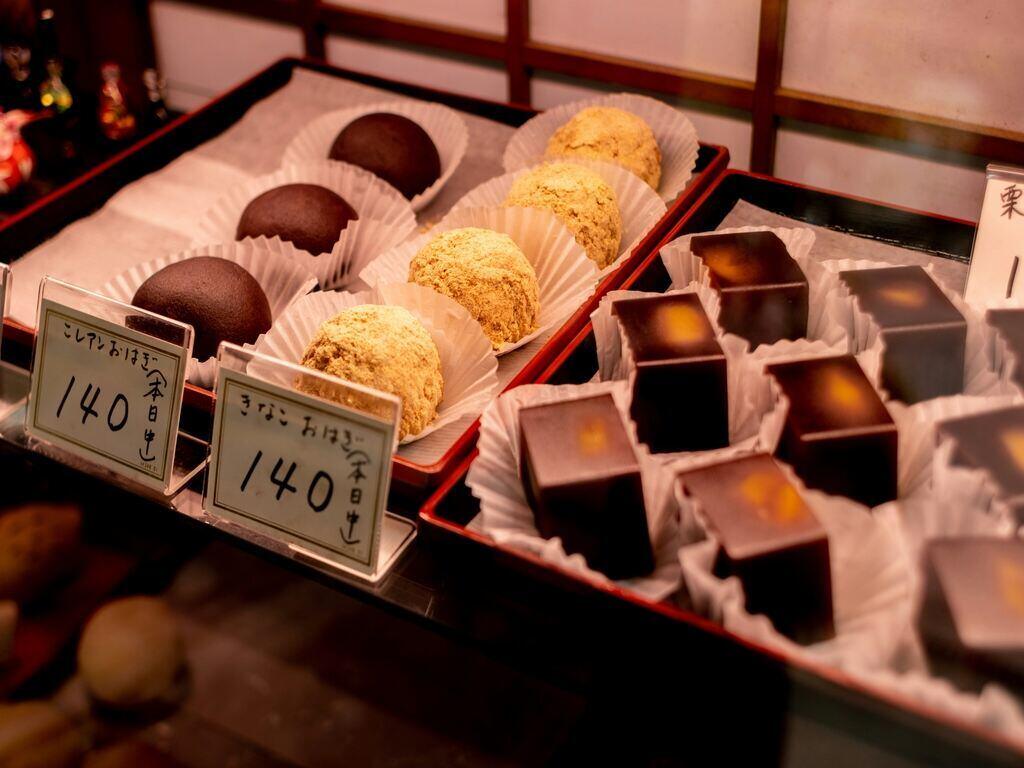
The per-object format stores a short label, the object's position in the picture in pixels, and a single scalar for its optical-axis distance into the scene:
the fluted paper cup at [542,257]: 0.42
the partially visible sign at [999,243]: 0.35
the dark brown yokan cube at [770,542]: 0.26
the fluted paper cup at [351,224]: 0.47
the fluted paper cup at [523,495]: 0.29
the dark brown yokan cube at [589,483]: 0.28
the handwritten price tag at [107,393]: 0.32
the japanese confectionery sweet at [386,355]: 0.34
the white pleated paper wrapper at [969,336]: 0.33
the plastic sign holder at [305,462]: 0.28
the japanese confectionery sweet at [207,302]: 0.40
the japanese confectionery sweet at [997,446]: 0.27
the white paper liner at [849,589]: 0.26
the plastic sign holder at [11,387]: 0.39
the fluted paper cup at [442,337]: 0.38
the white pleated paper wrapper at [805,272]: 0.37
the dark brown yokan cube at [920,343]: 0.33
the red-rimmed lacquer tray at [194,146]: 0.34
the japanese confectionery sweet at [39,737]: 0.44
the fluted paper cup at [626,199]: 0.46
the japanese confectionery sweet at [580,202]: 0.44
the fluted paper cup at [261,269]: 0.45
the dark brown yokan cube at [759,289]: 0.36
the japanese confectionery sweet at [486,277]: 0.40
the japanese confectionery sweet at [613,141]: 0.48
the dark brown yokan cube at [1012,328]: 0.32
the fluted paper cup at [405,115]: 0.55
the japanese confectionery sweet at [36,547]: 0.46
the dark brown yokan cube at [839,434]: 0.29
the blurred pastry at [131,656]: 0.45
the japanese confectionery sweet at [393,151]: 0.52
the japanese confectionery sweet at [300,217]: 0.47
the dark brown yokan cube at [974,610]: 0.23
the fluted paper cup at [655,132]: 0.49
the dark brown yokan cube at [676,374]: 0.33
